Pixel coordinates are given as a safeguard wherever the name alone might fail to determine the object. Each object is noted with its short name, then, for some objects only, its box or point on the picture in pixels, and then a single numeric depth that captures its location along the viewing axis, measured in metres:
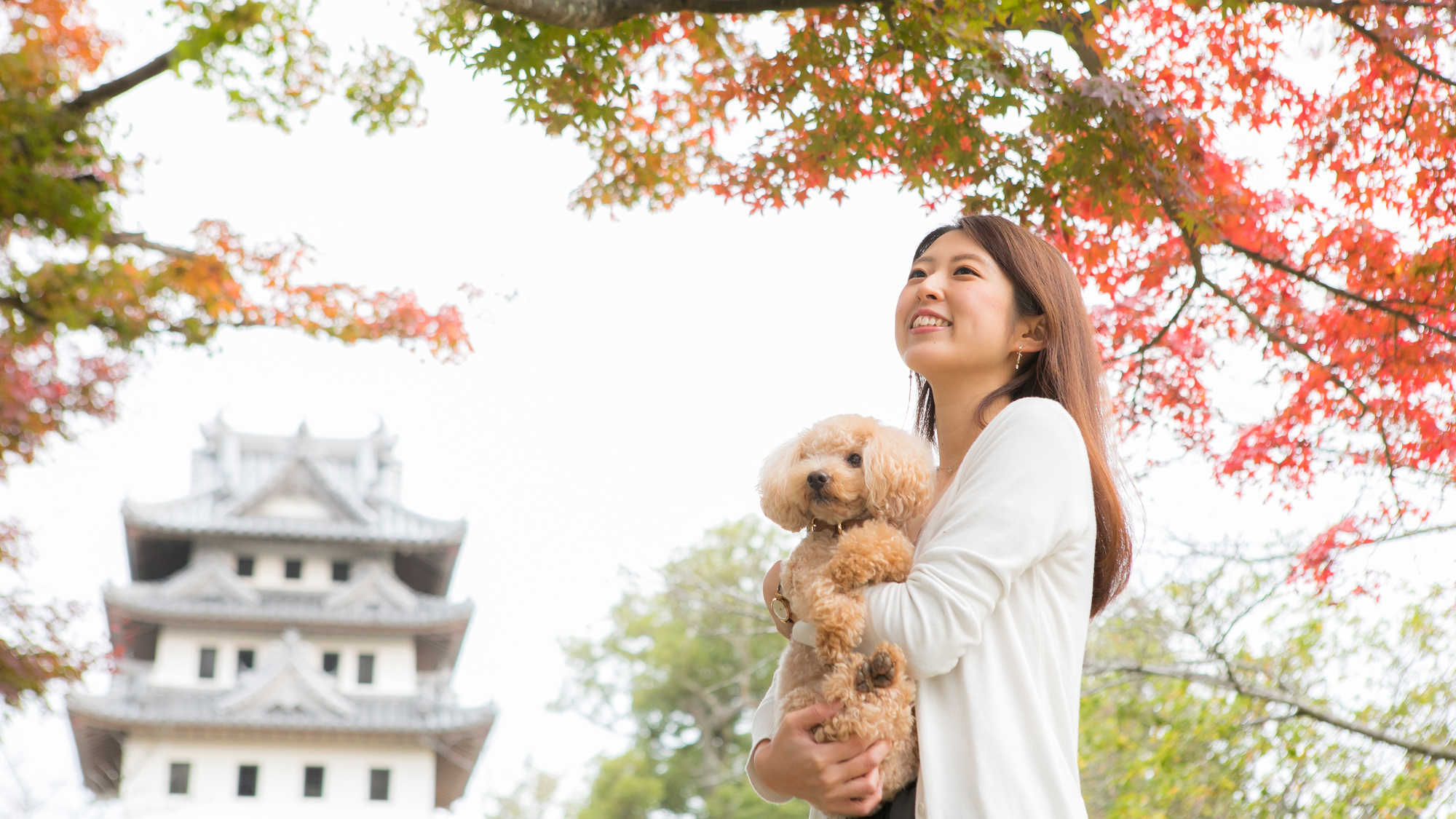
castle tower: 18.17
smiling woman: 1.59
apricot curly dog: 1.65
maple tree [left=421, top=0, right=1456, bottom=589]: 3.48
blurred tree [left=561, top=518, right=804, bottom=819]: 18.81
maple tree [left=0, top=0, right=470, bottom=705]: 4.89
